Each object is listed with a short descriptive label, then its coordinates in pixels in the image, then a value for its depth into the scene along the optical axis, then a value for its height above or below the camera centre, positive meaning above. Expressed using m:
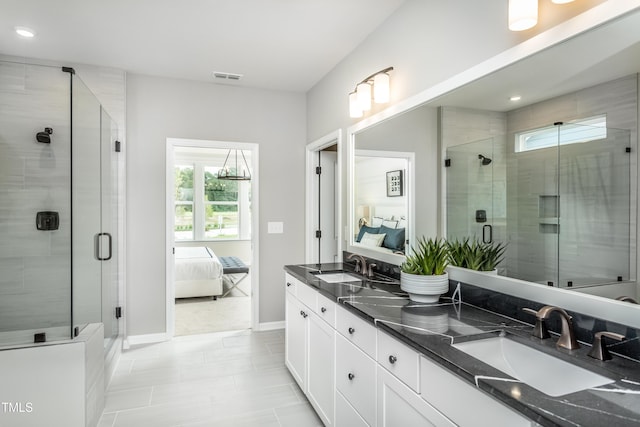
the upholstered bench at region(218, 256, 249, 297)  5.89 -0.84
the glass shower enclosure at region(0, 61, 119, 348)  2.52 +0.10
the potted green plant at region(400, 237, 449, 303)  1.92 -0.30
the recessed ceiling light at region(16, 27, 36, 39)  2.87 +1.43
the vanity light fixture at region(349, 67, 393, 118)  2.62 +0.92
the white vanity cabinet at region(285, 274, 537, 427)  1.14 -0.67
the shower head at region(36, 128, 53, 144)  2.76 +0.60
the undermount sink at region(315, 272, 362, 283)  2.79 -0.46
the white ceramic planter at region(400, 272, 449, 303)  1.92 -0.36
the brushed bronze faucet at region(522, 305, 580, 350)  1.28 -0.40
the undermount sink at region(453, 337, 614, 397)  1.15 -0.51
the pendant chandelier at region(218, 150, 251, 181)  7.97 +1.03
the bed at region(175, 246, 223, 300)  5.42 -0.89
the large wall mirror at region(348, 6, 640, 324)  1.27 +0.21
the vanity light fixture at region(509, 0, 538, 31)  1.48 +0.81
